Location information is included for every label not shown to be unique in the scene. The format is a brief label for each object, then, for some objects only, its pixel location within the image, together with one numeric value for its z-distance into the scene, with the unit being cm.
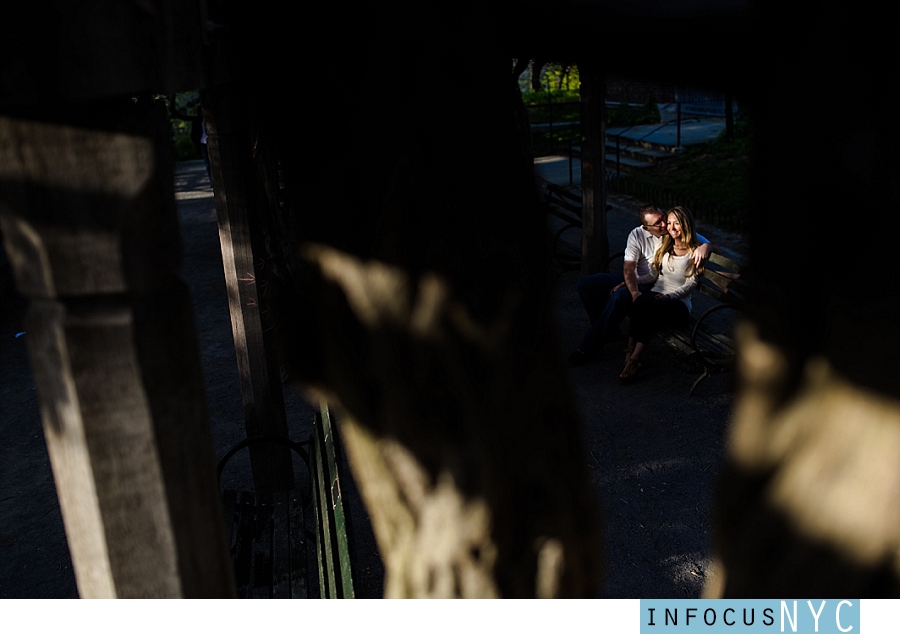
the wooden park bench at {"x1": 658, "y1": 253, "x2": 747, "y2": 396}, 559
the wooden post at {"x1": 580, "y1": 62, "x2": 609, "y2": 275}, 802
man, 597
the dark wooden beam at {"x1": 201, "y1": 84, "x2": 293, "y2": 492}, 398
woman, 574
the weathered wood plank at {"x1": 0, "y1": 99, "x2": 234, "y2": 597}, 114
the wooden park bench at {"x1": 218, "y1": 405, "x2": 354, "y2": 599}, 306
